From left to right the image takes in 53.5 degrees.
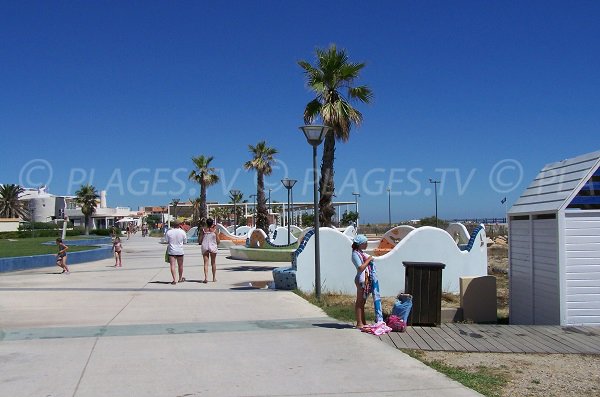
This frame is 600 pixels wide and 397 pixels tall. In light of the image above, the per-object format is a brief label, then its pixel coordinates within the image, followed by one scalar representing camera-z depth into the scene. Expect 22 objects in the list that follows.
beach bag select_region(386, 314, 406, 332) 8.26
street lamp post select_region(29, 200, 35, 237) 99.49
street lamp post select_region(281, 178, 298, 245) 26.83
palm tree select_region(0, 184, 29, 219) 88.01
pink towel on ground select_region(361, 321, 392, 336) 8.00
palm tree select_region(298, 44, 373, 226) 18.45
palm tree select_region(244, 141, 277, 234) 40.91
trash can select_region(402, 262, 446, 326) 8.63
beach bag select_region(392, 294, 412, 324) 8.31
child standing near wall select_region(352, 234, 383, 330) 8.22
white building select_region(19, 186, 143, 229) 100.62
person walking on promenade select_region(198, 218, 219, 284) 14.69
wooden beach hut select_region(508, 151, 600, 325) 8.72
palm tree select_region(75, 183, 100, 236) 82.31
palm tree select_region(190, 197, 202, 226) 83.86
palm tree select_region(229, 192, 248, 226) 87.34
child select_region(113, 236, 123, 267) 21.74
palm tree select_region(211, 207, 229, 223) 103.94
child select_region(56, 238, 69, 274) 18.02
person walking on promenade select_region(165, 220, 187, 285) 14.28
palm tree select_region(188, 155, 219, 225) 51.72
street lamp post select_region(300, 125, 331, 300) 11.94
